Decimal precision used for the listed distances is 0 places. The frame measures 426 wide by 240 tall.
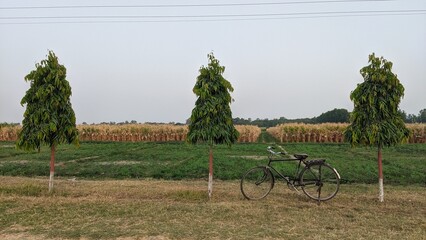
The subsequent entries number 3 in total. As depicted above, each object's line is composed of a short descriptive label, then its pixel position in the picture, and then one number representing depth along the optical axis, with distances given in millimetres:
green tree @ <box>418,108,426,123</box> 89912
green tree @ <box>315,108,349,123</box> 87425
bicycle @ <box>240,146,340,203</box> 9023
